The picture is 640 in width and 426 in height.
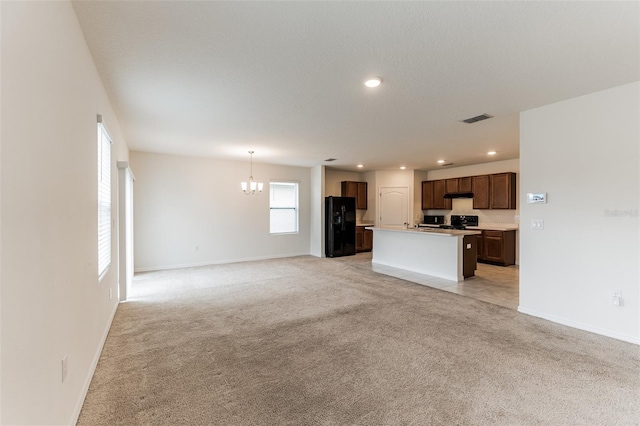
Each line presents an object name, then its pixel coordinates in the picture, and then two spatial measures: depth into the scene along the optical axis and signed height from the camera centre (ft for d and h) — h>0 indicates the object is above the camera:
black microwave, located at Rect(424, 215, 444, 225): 28.22 -0.95
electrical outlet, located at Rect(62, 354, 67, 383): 5.44 -2.99
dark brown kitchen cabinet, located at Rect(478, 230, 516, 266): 21.84 -2.89
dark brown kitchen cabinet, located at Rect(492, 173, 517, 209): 22.35 +1.57
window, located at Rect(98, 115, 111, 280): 9.44 +0.41
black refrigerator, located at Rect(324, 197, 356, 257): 26.71 -1.45
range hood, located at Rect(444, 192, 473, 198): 25.21 +1.43
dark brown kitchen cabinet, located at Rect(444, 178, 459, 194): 26.36 +2.36
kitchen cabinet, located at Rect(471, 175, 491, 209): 23.85 +1.62
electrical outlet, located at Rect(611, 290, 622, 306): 9.73 -2.99
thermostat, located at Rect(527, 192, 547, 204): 11.49 +0.53
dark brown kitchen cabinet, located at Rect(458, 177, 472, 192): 25.17 +2.30
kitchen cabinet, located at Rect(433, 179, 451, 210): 27.43 +1.30
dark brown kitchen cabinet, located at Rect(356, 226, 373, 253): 29.96 -3.02
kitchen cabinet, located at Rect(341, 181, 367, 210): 29.82 +2.04
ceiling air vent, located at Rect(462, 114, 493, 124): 12.61 +4.15
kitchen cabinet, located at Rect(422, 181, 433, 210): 28.73 +1.57
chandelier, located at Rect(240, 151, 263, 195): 21.48 +1.92
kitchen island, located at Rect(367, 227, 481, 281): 17.90 -2.80
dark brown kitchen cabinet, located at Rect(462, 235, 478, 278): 18.04 -2.91
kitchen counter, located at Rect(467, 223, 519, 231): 22.39 -1.34
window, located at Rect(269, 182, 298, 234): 26.30 +0.36
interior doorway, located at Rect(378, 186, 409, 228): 29.71 +0.47
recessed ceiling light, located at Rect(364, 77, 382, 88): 9.09 +4.16
